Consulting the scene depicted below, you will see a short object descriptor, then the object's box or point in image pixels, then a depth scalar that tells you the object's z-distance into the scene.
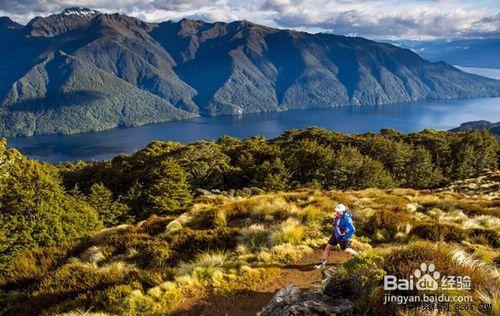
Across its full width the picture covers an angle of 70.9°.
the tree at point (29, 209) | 31.30
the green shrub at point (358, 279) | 7.57
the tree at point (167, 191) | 63.88
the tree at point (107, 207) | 59.41
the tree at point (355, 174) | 73.11
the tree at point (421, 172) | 84.81
